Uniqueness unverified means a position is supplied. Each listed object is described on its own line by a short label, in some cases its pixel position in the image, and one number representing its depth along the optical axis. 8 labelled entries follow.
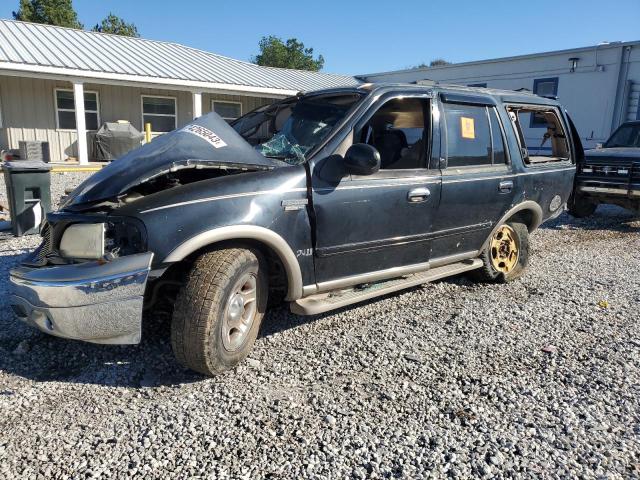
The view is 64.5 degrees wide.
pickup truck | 8.85
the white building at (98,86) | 15.00
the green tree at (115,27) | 50.78
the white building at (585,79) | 16.41
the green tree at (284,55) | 63.72
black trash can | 6.71
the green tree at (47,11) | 39.16
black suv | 2.91
